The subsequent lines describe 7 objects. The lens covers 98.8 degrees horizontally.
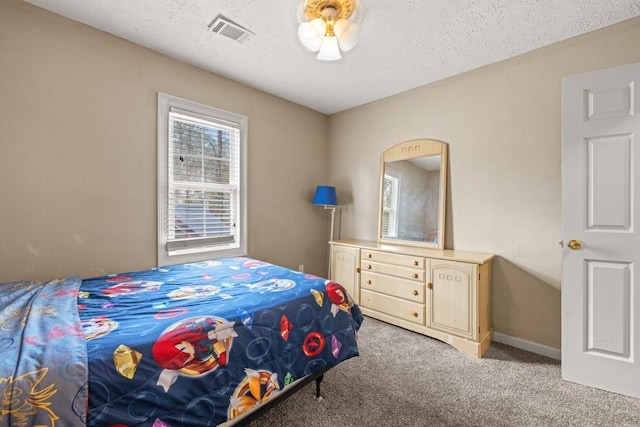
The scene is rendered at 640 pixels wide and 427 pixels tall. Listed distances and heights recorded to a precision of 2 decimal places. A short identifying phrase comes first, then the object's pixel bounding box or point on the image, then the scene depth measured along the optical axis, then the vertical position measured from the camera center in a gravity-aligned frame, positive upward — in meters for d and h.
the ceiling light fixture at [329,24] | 1.69 +1.17
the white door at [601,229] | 1.76 -0.10
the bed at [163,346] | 0.89 -0.55
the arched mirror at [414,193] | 2.92 +0.23
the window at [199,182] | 2.51 +0.30
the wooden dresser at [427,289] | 2.32 -0.74
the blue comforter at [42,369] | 0.80 -0.51
